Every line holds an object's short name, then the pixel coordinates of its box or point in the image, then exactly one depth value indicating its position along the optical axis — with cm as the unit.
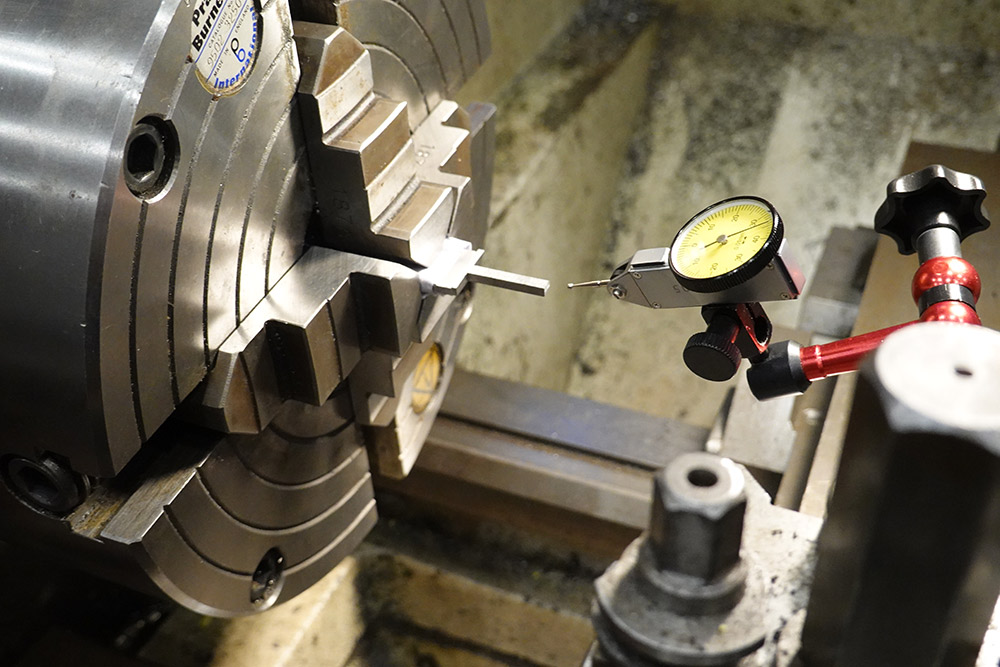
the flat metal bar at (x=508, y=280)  48
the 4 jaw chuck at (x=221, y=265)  39
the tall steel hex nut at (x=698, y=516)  41
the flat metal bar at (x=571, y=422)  63
